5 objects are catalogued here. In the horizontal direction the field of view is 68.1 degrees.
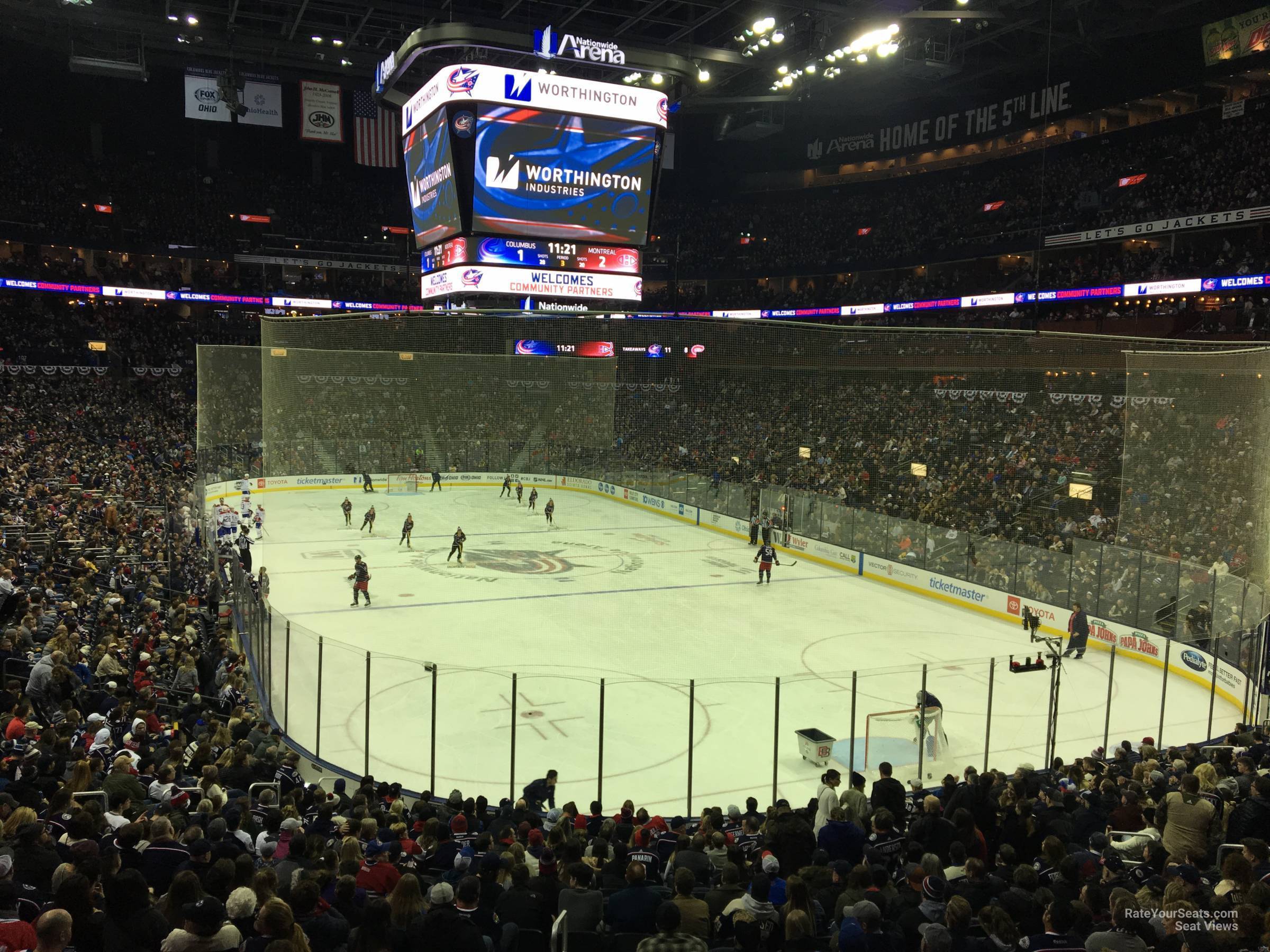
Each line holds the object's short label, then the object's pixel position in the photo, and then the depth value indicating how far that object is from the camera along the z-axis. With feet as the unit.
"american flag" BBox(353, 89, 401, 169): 148.36
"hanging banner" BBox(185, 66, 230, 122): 138.92
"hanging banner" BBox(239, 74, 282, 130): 142.00
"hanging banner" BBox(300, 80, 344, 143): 143.33
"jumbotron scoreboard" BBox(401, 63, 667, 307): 64.28
